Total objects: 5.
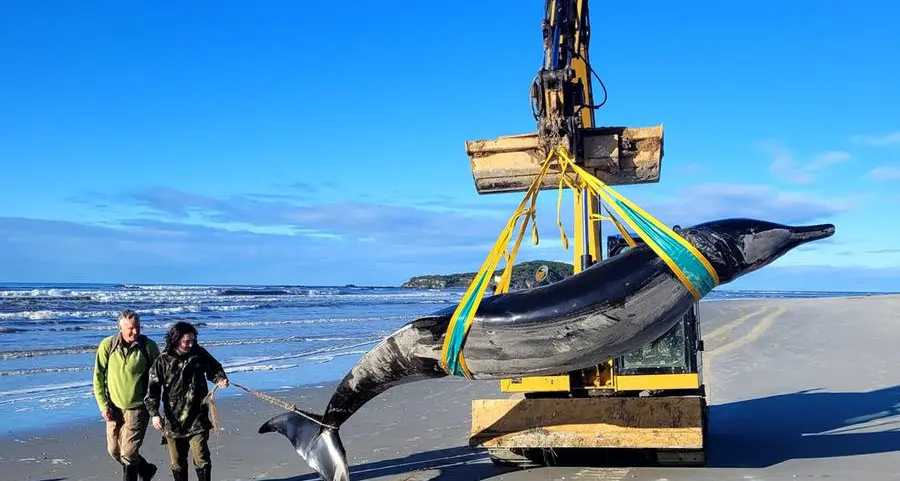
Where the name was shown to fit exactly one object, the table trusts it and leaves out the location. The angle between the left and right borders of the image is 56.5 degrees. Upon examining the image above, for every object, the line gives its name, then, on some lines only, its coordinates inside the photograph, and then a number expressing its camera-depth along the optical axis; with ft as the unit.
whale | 17.99
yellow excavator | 23.12
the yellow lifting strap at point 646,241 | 18.12
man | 23.18
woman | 22.26
